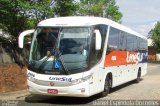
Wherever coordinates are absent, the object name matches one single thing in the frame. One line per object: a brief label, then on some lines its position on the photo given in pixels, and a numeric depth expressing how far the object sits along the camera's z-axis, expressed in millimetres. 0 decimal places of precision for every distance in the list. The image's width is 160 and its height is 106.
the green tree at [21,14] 11913
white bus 9084
